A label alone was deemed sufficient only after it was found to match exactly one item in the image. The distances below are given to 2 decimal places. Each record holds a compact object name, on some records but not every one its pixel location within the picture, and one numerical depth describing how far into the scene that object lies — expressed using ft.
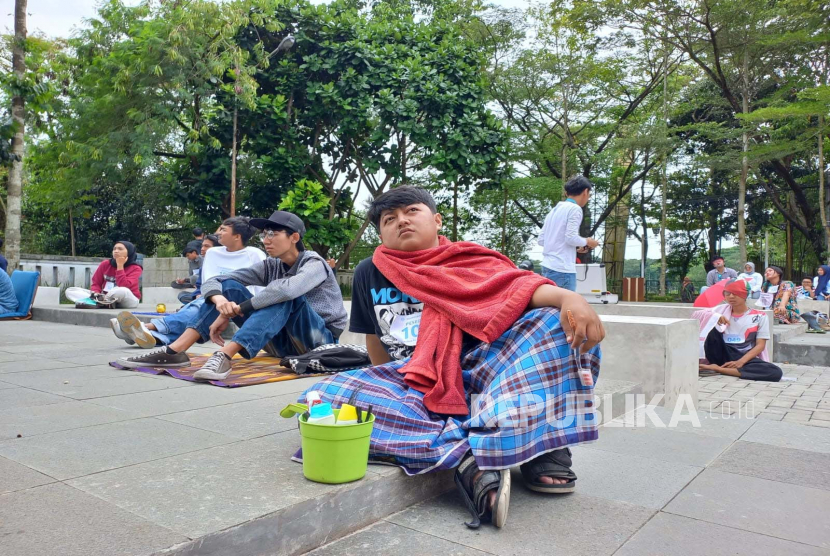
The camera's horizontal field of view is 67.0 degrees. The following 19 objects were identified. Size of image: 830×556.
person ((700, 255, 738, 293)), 48.03
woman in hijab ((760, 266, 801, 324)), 37.97
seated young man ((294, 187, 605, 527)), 7.44
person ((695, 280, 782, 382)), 21.98
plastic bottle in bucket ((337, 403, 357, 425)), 7.13
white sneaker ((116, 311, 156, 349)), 17.98
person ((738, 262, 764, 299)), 45.25
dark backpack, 15.02
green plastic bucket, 6.94
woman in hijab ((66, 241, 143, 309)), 31.63
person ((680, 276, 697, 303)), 80.12
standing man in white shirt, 21.24
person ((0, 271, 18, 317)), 31.42
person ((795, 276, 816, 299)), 50.16
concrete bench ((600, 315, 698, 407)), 14.15
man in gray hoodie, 14.07
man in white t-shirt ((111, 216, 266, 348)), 17.95
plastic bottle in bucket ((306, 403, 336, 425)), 7.13
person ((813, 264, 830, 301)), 50.16
